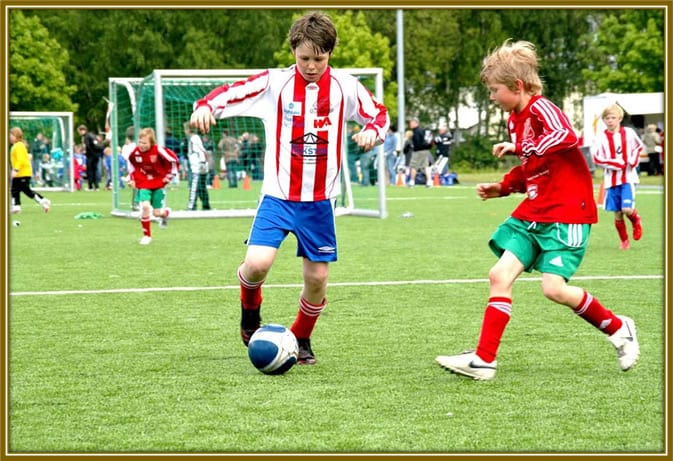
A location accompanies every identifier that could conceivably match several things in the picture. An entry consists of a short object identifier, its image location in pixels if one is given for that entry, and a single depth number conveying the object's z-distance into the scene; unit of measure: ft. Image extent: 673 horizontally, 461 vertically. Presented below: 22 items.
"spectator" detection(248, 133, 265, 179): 85.95
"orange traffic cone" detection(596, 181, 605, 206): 79.71
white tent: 136.46
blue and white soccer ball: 21.17
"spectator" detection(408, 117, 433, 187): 120.88
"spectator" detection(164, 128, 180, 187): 80.53
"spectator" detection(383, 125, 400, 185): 117.08
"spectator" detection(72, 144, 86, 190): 131.23
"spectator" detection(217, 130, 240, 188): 87.40
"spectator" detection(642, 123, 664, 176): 128.47
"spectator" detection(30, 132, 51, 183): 132.77
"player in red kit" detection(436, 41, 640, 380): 20.67
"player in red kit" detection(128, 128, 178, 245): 53.26
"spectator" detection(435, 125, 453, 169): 125.40
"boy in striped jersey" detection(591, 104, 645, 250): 45.68
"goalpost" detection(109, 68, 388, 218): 71.61
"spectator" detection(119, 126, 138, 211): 77.66
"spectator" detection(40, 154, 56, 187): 129.18
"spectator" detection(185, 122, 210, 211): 74.33
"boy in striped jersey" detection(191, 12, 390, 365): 22.00
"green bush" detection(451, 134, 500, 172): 184.14
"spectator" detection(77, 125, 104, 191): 119.75
